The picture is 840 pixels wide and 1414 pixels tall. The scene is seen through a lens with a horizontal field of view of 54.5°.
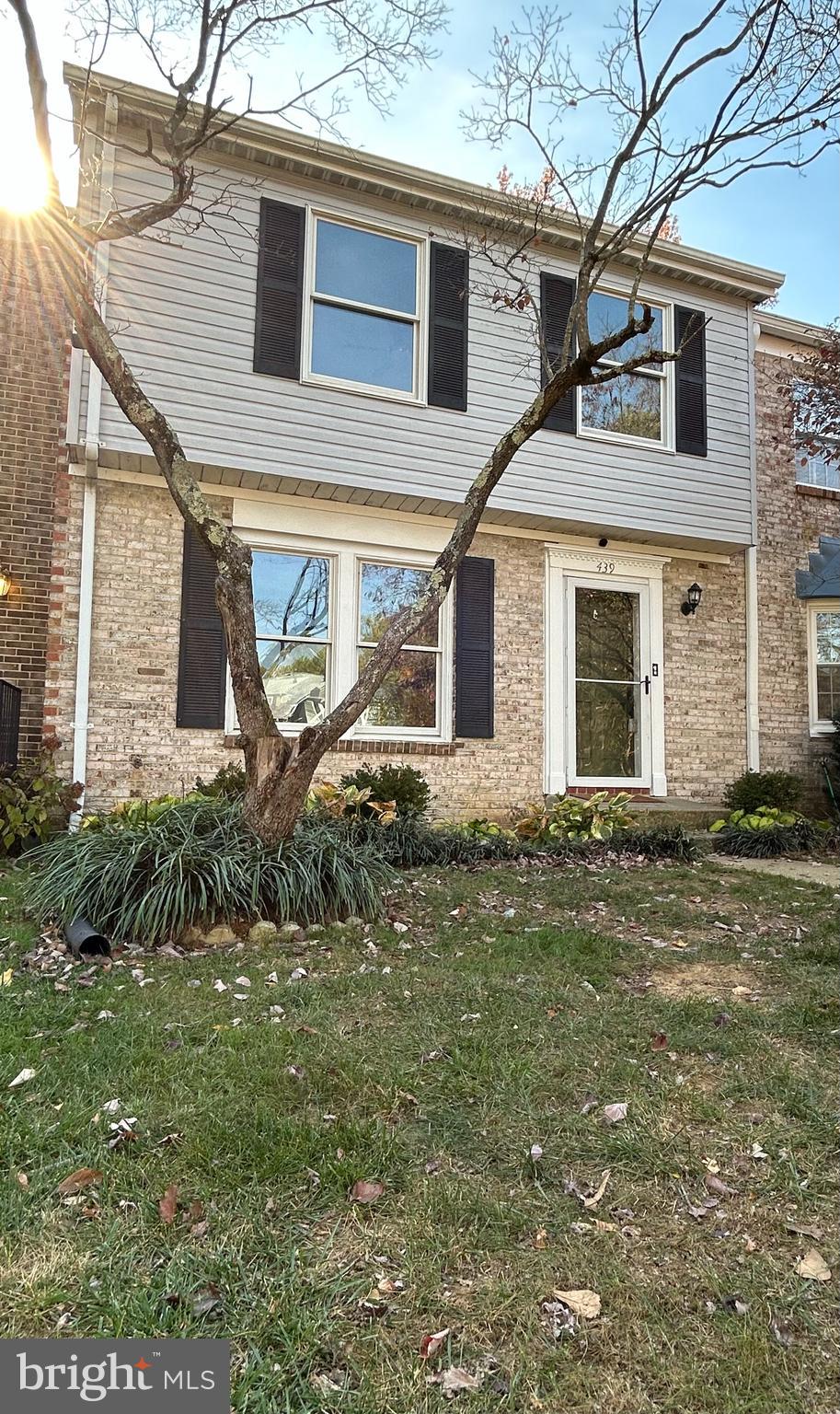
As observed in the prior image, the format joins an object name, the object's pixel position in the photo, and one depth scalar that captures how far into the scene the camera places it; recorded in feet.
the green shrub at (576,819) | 22.72
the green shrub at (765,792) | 26.84
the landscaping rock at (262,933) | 12.94
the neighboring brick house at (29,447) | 23.66
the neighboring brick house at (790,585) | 30.76
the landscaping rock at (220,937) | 12.94
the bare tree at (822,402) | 25.35
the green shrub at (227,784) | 19.92
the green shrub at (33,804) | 19.07
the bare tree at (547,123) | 14.25
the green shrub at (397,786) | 21.63
